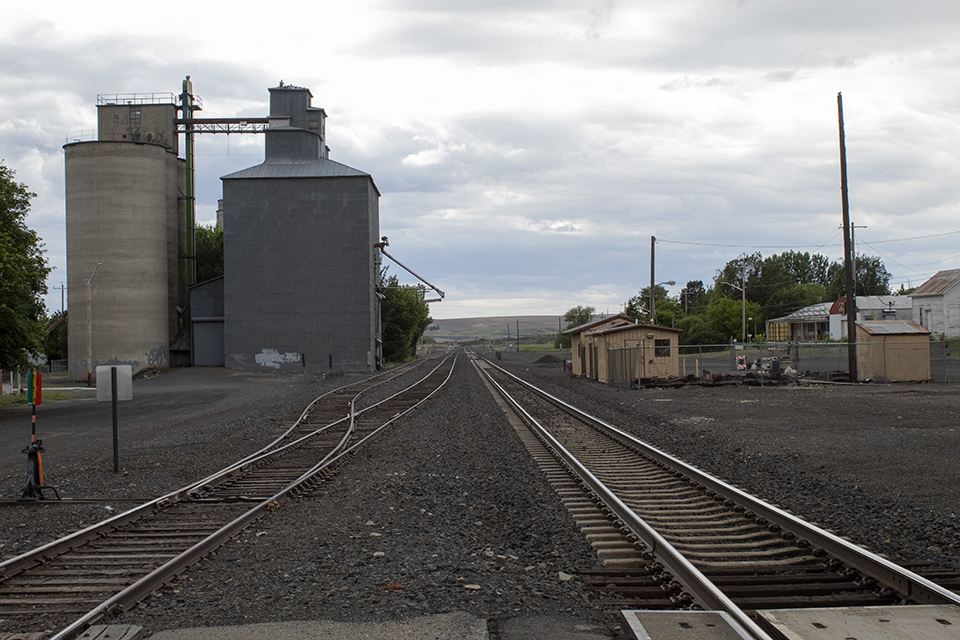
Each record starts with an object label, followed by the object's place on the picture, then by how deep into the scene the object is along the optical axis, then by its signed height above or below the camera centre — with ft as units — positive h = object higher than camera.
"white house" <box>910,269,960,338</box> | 214.28 +6.67
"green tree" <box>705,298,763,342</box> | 268.21 +6.04
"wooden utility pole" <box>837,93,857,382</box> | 96.07 +10.08
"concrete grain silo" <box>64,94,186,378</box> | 166.71 +22.01
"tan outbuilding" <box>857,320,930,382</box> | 94.89 -2.92
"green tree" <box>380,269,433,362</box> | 257.96 +7.63
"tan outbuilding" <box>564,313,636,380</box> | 140.67 -2.30
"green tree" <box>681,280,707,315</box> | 407.03 +22.67
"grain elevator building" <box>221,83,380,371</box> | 173.06 +17.22
